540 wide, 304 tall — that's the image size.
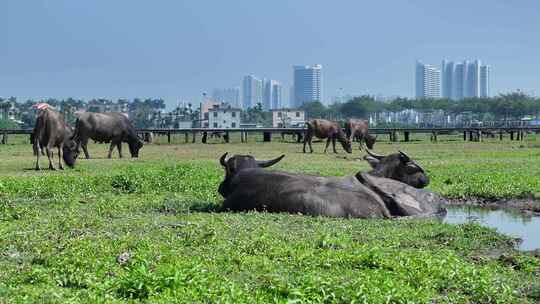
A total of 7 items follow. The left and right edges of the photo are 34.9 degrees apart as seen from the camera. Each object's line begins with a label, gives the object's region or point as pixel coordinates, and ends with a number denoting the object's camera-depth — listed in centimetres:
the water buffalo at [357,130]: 4644
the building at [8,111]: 15888
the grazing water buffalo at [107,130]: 3266
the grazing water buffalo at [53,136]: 2481
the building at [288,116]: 17362
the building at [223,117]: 16500
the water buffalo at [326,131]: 4078
